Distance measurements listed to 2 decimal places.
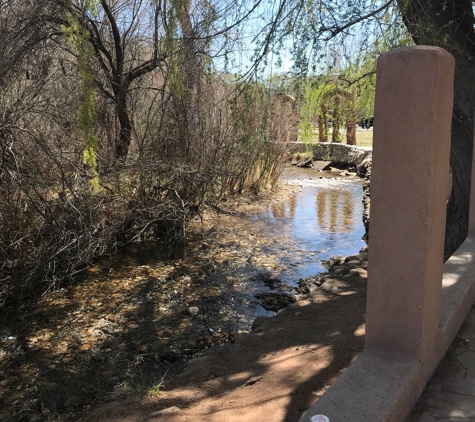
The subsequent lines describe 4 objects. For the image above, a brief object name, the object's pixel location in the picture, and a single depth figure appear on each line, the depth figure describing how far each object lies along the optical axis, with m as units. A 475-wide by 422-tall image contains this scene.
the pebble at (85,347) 5.62
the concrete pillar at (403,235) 2.23
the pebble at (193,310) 6.76
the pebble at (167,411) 3.66
